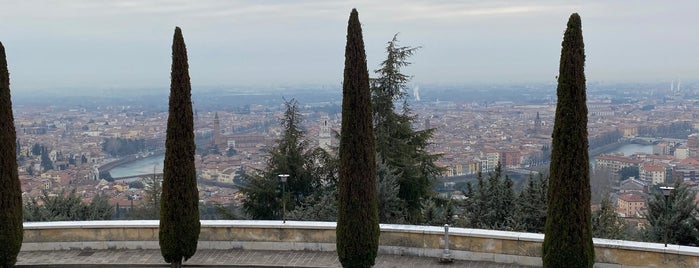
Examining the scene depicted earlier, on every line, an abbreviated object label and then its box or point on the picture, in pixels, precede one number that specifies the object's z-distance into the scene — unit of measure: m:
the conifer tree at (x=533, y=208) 16.62
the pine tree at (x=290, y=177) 21.83
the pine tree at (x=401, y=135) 22.20
